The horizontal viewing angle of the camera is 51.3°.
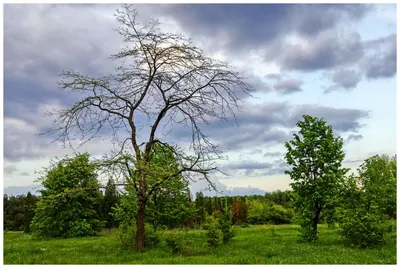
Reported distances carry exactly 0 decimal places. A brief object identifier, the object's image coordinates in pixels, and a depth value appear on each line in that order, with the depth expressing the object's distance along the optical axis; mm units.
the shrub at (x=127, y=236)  24797
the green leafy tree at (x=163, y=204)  25067
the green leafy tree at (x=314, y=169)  29609
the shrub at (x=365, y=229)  24906
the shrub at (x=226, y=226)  27609
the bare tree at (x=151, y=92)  23688
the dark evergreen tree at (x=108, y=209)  49062
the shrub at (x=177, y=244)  23219
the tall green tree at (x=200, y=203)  57250
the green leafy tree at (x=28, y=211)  57188
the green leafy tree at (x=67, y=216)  42000
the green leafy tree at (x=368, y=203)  25062
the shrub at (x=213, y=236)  25381
